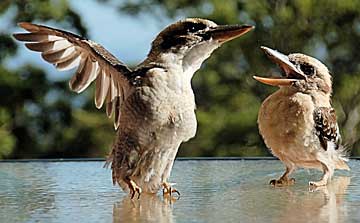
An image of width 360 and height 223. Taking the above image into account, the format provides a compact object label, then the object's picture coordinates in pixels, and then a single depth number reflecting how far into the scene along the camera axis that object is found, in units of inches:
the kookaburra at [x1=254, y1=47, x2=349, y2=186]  186.3
